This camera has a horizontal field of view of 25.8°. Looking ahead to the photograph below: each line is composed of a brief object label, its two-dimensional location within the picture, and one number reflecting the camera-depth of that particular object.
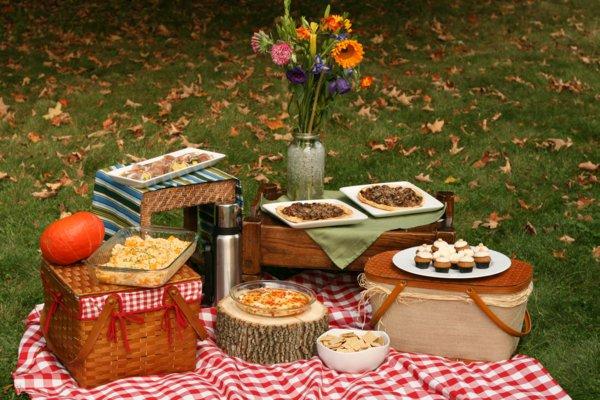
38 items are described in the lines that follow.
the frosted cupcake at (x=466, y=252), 6.56
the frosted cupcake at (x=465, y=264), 6.48
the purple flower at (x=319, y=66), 7.50
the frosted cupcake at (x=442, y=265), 6.47
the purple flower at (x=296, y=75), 7.57
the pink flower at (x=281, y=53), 7.42
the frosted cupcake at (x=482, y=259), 6.59
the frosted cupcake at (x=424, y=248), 6.69
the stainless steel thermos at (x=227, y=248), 7.29
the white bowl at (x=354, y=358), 6.23
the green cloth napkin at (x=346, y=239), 7.21
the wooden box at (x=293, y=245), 7.24
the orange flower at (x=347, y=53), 7.41
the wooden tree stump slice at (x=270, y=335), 6.31
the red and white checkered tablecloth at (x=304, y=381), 5.95
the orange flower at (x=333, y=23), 7.46
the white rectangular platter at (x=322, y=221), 7.21
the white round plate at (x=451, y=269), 6.41
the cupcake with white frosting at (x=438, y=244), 6.65
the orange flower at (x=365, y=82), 7.49
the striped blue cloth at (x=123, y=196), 7.30
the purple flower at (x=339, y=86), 7.61
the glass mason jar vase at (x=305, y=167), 7.73
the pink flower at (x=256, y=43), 7.72
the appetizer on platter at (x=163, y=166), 7.42
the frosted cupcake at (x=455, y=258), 6.52
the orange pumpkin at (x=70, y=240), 6.30
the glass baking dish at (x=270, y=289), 6.35
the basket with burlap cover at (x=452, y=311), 6.36
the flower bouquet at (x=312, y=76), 7.47
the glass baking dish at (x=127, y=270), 5.99
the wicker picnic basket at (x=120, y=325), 5.90
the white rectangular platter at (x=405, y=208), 7.51
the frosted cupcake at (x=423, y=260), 6.57
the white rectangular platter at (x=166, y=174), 7.27
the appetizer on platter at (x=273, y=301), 6.36
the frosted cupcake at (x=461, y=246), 6.65
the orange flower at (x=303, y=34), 7.52
